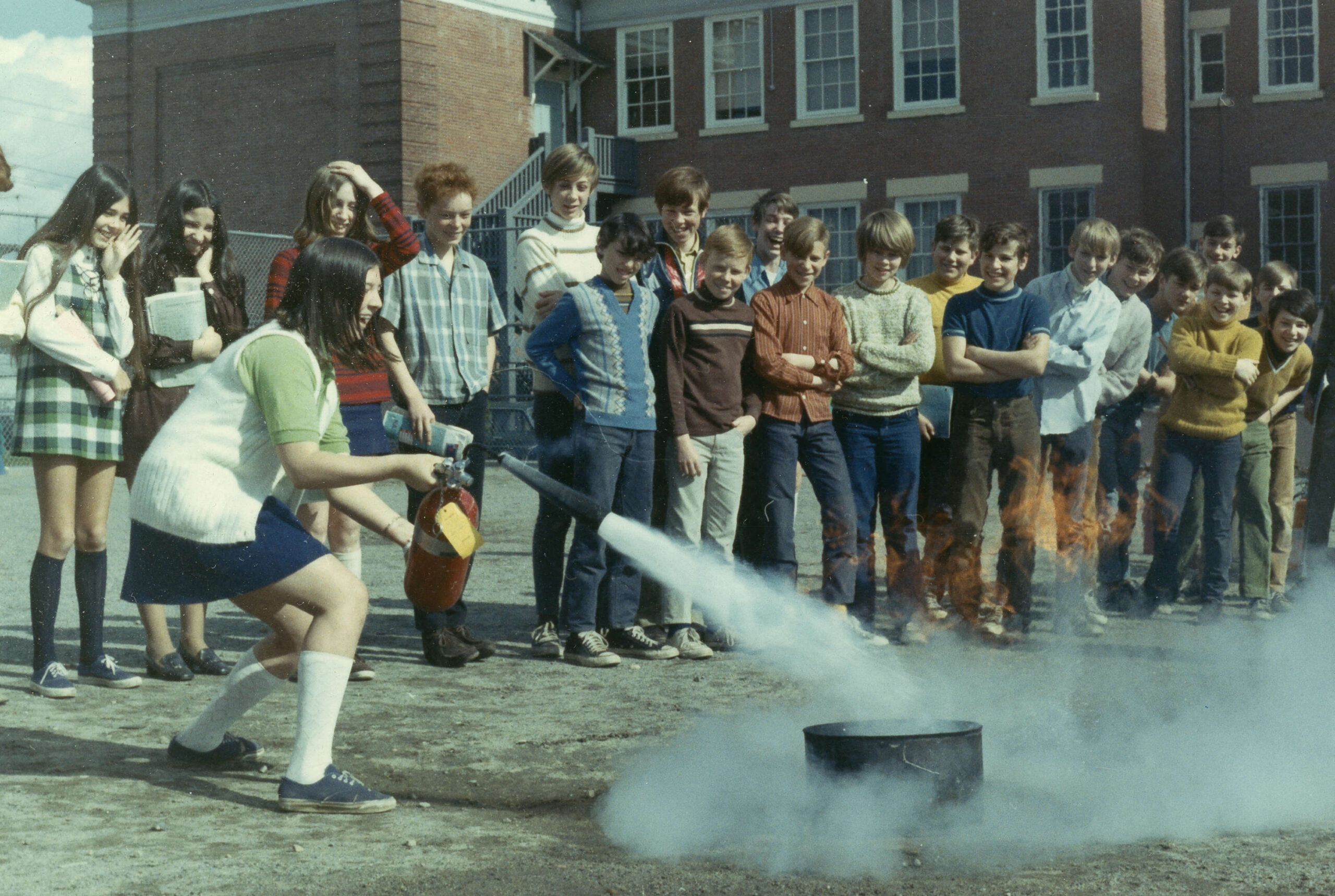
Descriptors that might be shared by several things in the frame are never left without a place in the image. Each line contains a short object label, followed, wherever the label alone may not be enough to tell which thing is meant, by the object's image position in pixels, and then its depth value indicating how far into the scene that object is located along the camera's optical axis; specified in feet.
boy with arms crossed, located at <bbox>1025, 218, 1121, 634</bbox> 27.30
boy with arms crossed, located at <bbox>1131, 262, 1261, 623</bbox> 28.89
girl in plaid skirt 21.07
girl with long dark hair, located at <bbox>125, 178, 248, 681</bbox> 22.84
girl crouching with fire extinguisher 15.99
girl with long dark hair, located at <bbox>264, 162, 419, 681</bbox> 23.02
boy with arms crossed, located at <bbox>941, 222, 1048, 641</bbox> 25.89
